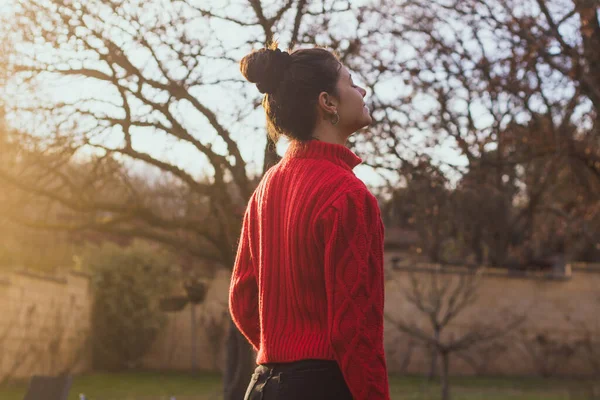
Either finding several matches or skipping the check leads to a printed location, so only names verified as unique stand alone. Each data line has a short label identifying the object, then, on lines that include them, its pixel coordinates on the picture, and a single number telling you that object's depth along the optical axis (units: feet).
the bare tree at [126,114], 23.93
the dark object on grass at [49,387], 20.90
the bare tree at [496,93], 29.09
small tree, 56.80
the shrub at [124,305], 59.47
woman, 6.50
